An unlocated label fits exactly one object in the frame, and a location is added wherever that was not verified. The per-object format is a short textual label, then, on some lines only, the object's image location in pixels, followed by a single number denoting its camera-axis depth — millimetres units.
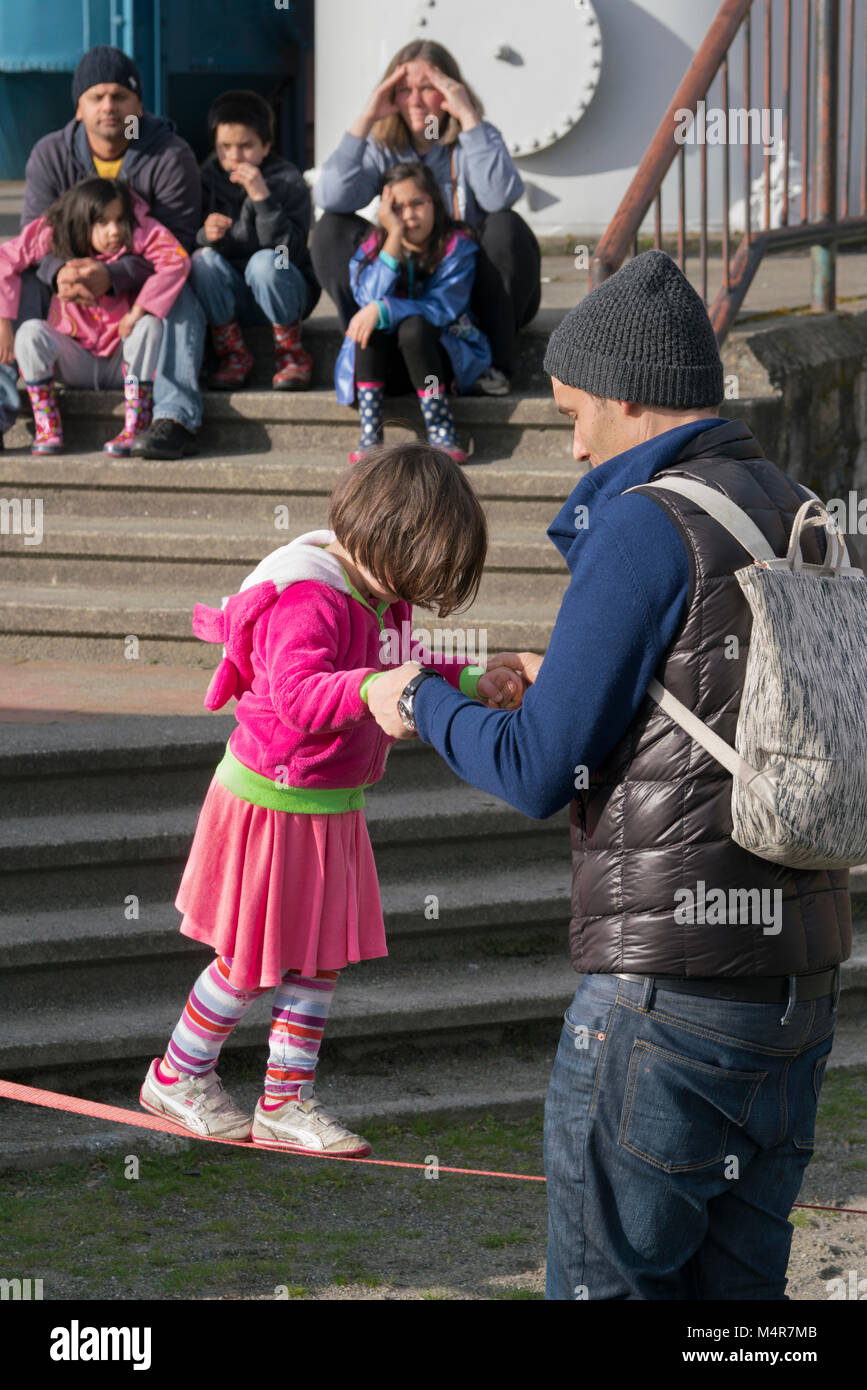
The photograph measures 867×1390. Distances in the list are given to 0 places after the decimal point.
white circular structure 18109
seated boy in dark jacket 13109
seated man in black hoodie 12844
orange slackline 6578
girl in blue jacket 12258
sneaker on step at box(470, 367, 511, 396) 12859
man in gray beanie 4555
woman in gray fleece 12812
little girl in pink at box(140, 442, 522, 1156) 6000
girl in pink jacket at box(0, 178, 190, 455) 12828
